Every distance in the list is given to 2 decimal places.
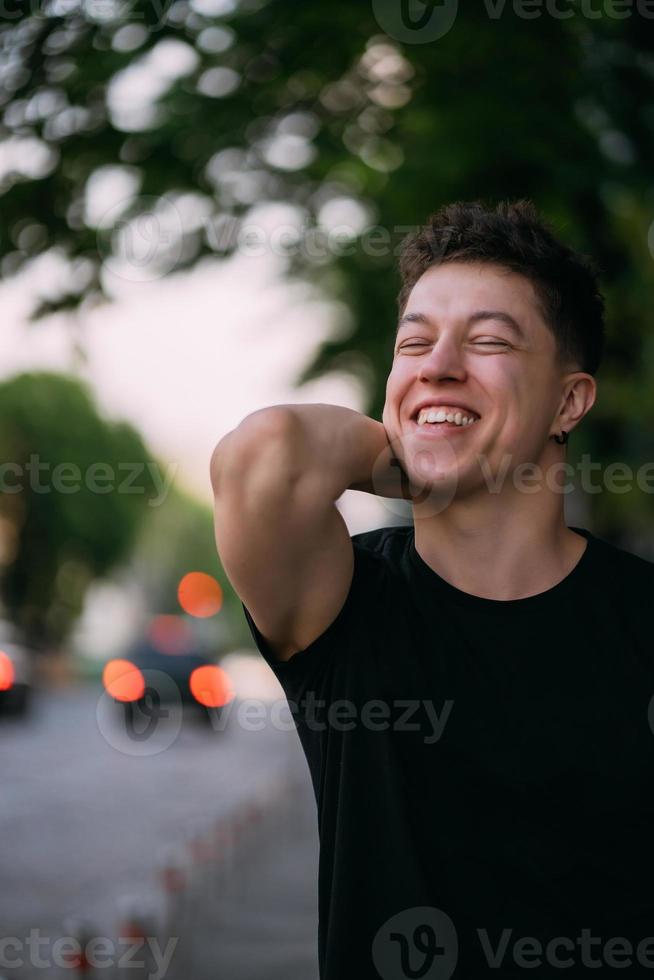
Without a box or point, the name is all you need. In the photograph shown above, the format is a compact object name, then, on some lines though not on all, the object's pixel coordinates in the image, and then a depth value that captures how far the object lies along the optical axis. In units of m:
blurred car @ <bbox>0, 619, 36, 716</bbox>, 20.78
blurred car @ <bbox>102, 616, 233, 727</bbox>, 22.11
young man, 2.14
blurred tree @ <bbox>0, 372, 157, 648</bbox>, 47.34
